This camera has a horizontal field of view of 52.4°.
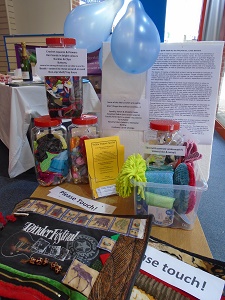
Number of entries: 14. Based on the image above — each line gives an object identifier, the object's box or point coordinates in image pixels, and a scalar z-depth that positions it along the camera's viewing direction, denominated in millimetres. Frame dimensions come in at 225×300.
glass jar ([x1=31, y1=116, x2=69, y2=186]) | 801
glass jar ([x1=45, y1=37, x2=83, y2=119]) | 755
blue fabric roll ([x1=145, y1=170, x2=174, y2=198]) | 614
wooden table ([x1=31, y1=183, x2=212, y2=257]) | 583
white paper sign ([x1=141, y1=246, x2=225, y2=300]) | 448
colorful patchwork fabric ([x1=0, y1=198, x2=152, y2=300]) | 437
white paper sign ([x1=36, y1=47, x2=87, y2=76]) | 737
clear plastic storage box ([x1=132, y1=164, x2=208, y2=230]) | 610
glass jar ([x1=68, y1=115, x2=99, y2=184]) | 825
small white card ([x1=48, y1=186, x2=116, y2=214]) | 722
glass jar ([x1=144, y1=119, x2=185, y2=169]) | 674
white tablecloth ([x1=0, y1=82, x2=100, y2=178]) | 1810
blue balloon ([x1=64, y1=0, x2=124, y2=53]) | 879
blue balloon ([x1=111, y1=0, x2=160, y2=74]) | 716
